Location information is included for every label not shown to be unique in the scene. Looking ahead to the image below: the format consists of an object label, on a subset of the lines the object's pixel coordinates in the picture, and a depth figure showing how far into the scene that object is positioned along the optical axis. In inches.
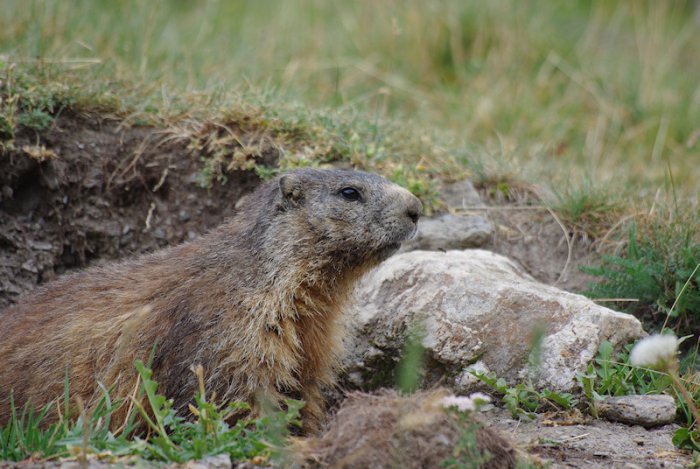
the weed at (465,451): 213.0
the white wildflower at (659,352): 217.8
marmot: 296.8
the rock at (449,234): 422.9
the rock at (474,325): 323.6
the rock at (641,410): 298.8
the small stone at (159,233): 440.5
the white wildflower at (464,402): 219.6
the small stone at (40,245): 423.8
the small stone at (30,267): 417.4
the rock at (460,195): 446.6
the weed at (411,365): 210.1
